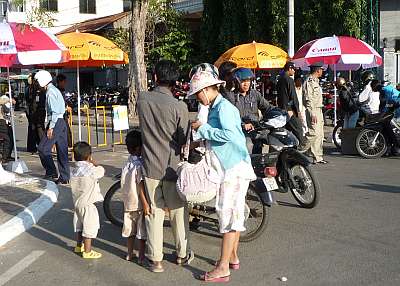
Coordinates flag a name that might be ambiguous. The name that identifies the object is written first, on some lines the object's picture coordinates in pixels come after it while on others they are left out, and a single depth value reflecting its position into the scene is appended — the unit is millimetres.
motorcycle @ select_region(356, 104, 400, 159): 11203
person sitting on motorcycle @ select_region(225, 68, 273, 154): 6945
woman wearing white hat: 4633
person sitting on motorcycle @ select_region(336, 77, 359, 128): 12477
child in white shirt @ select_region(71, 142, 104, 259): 5523
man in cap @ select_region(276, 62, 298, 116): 9562
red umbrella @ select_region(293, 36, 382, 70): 12844
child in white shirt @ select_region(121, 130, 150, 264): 5207
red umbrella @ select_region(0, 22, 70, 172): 8984
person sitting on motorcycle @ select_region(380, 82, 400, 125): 12797
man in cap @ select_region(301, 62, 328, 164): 10250
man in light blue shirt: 8891
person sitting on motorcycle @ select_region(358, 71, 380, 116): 12743
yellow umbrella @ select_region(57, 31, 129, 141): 11625
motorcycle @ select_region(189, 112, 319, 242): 6164
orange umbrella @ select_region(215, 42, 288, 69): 13594
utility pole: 15953
